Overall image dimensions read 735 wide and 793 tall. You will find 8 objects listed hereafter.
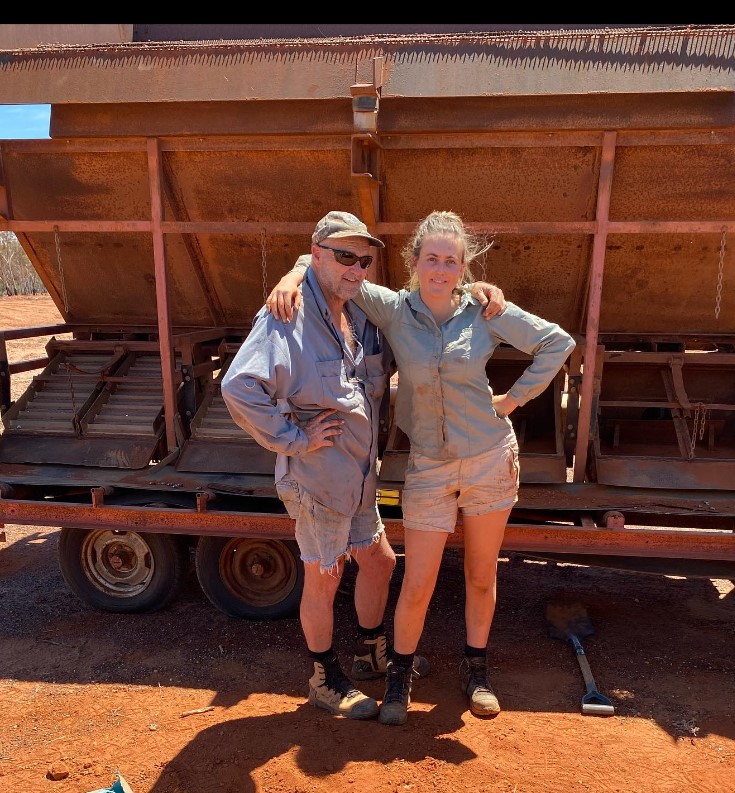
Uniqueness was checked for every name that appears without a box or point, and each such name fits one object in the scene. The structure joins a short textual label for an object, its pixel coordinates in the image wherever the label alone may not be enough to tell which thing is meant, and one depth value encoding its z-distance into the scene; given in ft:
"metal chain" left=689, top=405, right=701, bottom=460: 13.65
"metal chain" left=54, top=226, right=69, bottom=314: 14.93
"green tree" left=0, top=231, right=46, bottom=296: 86.22
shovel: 11.99
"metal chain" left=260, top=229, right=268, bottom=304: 14.48
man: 9.23
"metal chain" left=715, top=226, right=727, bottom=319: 13.79
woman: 9.80
